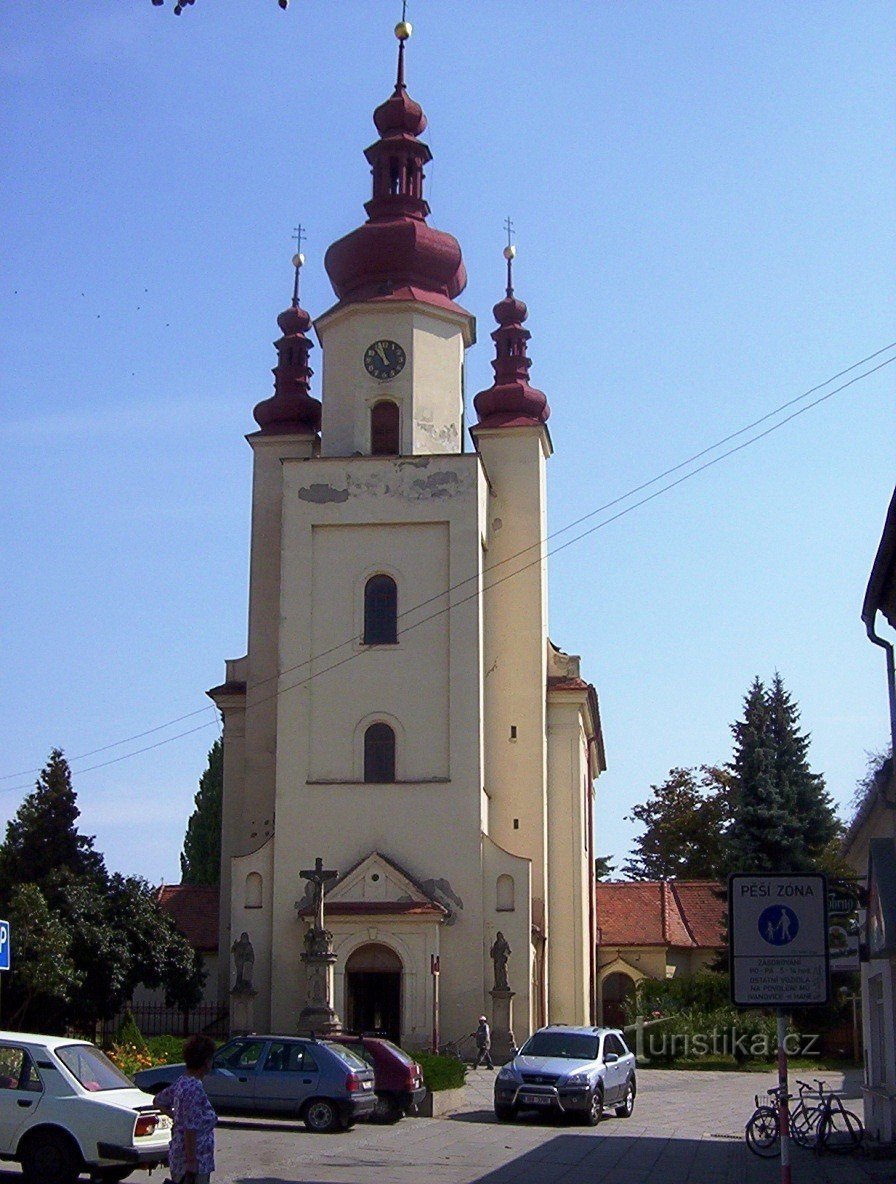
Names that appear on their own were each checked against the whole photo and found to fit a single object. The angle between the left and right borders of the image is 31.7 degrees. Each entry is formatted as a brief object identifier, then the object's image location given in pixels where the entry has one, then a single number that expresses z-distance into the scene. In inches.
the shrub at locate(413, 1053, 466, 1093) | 1025.5
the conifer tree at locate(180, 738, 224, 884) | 2504.9
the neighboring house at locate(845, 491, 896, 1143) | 684.1
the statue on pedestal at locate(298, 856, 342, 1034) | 1235.2
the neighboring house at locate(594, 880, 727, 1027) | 2100.5
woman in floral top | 448.5
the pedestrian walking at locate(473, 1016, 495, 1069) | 1422.2
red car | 938.7
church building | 1488.7
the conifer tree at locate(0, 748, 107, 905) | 1440.7
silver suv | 981.8
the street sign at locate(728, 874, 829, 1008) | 449.4
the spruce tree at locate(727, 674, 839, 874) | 1875.0
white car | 565.3
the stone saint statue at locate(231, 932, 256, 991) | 1469.0
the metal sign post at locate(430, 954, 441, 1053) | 1437.0
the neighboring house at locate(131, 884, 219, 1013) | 1701.5
